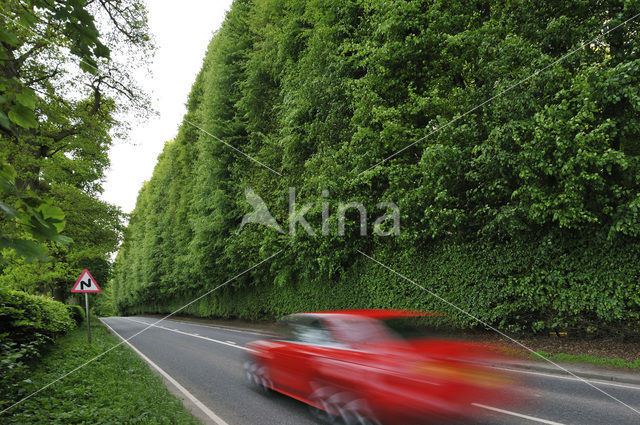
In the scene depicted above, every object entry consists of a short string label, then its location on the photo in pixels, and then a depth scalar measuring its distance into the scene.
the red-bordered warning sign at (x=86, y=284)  12.57
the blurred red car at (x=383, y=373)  4.09
